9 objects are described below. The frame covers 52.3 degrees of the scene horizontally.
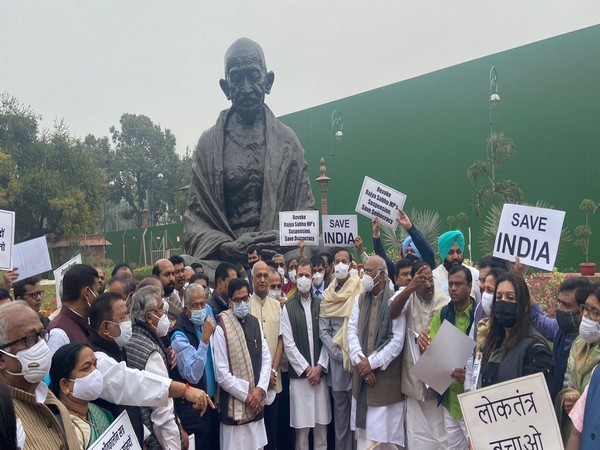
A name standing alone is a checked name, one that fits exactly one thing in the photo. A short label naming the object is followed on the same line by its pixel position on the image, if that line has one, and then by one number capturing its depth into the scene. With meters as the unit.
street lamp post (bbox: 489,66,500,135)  16.71
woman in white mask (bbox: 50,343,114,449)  2.85
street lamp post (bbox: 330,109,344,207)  22.42
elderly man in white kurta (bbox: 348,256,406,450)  4.90
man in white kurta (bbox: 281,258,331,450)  5.54
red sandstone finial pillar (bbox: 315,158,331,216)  18.12
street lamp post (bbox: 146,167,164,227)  46.84
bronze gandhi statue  9.94
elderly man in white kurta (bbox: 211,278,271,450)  4.80
